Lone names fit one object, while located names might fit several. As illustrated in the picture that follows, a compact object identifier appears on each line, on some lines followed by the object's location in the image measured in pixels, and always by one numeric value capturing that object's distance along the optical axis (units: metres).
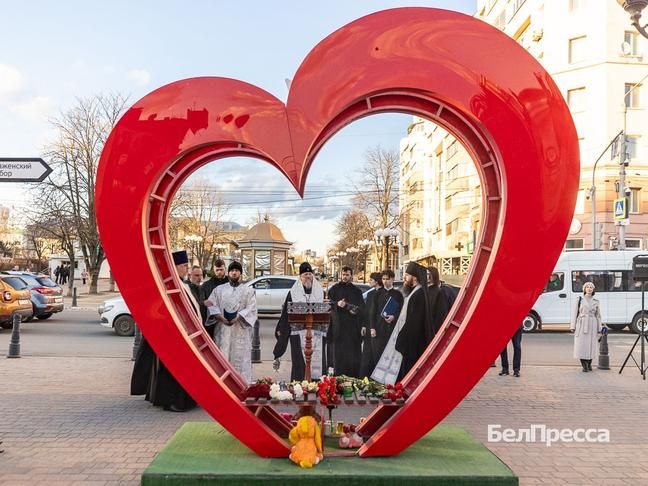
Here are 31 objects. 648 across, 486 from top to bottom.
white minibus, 18.11
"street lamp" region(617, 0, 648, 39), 8.59
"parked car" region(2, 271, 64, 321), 18.38
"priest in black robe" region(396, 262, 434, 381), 7.09
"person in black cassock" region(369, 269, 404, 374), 8.42
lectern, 5.32
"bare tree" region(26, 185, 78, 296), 30.55
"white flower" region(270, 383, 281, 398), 4.82
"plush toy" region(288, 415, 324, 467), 4.64
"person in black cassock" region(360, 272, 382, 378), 9.20
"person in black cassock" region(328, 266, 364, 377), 9.16
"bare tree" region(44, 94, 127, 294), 30.53
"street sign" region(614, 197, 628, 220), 21.05
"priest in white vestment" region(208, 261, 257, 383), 7.70
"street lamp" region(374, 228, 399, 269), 28.67
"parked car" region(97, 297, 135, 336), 15.73
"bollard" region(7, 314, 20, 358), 11.78
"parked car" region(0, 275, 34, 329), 15.86
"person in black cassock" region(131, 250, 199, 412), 7.77
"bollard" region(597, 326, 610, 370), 11.60
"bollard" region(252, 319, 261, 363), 11.69
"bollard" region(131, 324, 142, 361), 10.99
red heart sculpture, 4.41
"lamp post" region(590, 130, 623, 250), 25.48
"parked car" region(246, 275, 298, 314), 19.97
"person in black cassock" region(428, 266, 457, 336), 7.41
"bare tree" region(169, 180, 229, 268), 36.97
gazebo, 23.83
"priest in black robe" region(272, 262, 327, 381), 7.86
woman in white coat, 11.15
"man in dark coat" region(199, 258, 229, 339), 7.73
